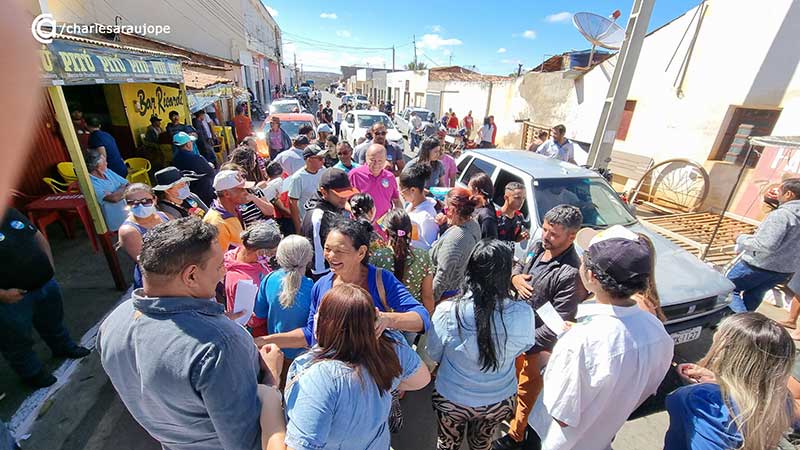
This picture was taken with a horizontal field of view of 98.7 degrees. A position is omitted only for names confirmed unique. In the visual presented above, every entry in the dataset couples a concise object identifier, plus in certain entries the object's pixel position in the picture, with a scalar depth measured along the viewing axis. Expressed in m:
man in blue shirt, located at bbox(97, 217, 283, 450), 1.34
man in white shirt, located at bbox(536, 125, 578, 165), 7.19
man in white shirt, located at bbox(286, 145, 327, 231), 4.22
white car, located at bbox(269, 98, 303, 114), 16.20
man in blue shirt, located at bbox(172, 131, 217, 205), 5.20
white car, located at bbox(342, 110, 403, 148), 11.97
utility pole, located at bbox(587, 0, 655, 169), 6.25
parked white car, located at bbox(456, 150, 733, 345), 3.27
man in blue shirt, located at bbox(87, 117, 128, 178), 5.69
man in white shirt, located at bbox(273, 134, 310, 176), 5.61
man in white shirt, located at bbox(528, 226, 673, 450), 1.71
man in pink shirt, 4.23
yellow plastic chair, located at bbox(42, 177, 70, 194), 5.51
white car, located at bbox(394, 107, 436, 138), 17.66
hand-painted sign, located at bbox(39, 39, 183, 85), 3.32
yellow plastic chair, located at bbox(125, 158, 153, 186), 6.81
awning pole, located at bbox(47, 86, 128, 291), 3.57
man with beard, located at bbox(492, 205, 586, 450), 2.50
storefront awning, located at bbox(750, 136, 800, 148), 4.26
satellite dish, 8.26
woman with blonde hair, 1.48
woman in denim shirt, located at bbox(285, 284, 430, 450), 1.36
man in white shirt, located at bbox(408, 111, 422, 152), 14.31
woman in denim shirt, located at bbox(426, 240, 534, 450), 1.96
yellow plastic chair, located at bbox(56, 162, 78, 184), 5.84
